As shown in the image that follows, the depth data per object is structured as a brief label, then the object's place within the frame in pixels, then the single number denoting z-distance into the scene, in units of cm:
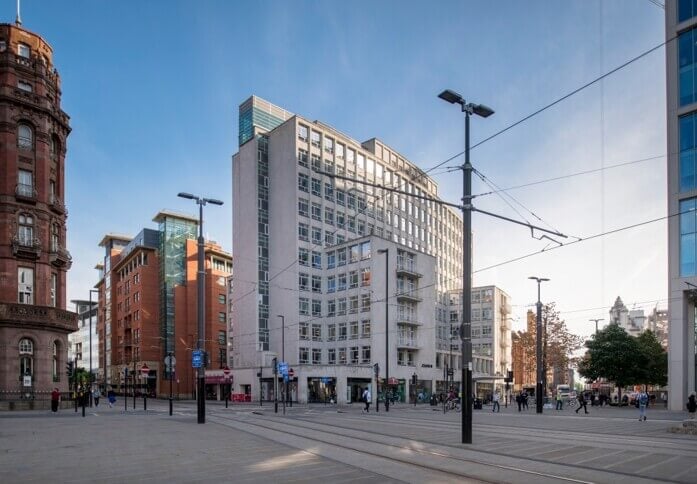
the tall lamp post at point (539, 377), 4184
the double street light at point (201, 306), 2617
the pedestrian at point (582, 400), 4255
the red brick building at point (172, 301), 9538
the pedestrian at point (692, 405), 3134
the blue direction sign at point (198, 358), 2639
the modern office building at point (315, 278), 6838
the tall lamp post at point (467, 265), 1708
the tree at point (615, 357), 6444
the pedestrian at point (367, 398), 4375
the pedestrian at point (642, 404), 3057
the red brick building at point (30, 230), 4181
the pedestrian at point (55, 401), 3889
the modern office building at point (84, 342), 15412
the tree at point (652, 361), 6569
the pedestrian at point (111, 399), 5625
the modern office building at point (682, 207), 4591
